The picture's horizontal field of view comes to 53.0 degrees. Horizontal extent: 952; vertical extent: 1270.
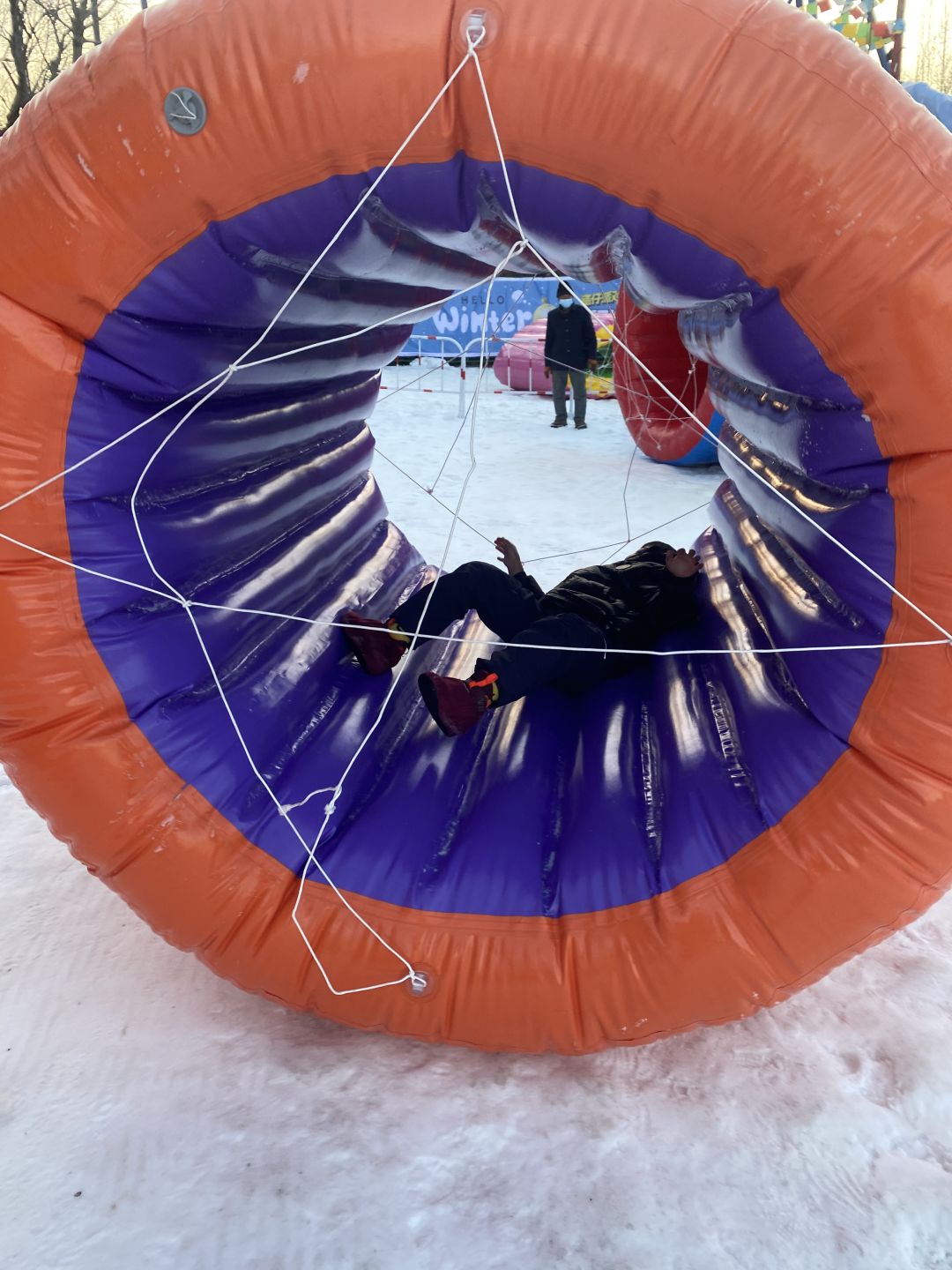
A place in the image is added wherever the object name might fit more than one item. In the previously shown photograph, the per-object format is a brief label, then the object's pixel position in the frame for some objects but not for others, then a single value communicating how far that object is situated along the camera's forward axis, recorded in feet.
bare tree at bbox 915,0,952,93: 66.39
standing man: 23.02
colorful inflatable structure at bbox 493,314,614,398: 29.37
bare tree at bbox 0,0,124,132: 54.19
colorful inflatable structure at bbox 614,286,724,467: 13.91
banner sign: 30.42
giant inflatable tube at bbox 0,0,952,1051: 3.96
